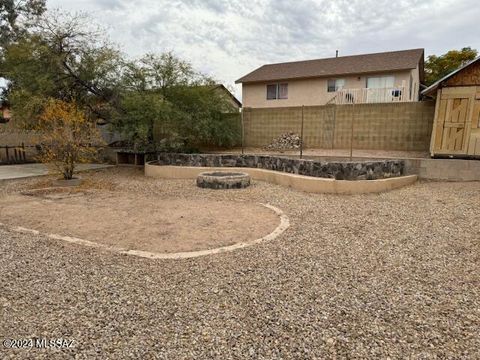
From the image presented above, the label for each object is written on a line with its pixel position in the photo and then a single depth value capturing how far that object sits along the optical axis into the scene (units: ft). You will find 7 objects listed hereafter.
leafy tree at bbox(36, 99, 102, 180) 28.25
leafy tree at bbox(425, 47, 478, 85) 58.75
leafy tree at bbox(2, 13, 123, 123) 33.58
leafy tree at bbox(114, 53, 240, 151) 31.96
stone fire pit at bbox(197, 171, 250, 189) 26.61
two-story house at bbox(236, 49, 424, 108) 43.37
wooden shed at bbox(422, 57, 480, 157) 25.36
